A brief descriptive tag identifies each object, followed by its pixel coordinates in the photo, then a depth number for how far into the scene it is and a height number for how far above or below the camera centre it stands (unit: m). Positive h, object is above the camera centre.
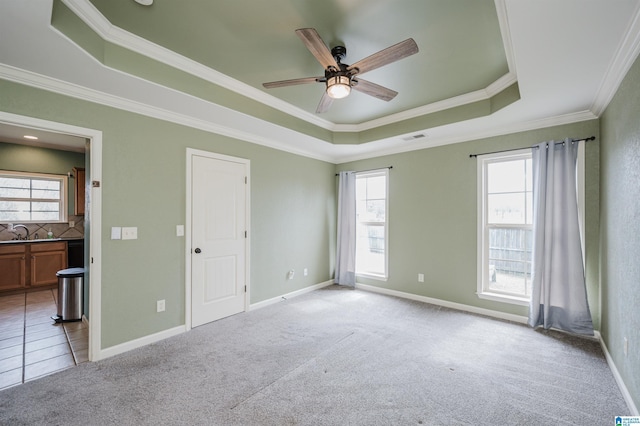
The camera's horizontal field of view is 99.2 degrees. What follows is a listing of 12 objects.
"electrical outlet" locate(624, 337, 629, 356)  2.04 -1.00
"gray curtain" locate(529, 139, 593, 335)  3.01 -0.37
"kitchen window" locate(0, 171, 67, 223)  4.89 +0.21
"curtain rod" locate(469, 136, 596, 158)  3.00 +0.83
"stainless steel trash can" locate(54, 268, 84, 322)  3.52 -1.13
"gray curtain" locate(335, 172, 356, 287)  5.09 -0.34
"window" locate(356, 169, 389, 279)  4.88 -0.22
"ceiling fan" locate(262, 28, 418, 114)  1.82 +1.13
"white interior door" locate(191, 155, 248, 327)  3.35 -0.36
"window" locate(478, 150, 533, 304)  3.51 -0.17
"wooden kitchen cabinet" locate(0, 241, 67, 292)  4.50 -0.95
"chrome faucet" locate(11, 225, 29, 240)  4.89 -0.40
